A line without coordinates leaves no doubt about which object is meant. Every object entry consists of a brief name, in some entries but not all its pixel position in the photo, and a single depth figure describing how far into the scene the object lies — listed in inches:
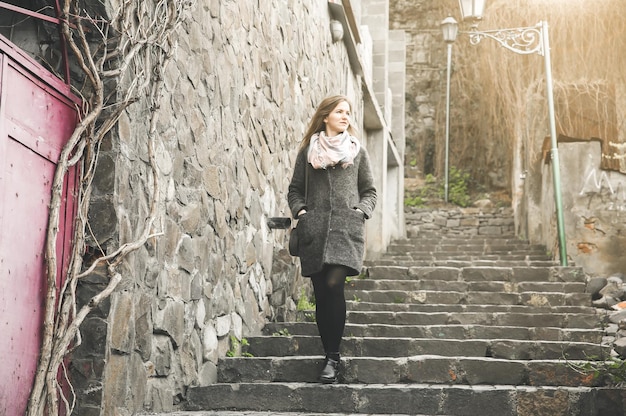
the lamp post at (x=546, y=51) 366.3
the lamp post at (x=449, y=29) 494.9
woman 171.0
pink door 122.3
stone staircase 160.2
